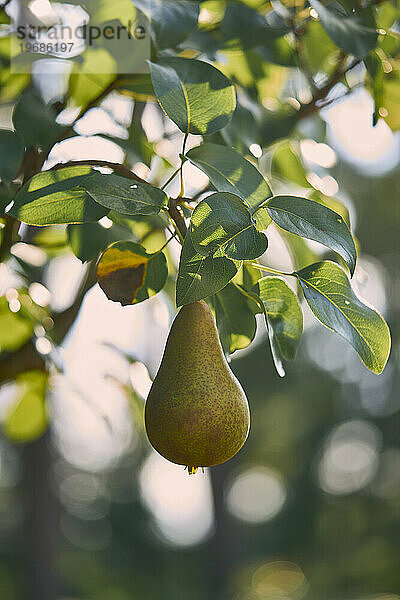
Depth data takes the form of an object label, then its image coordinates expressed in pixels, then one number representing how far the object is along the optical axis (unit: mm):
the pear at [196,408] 1421
